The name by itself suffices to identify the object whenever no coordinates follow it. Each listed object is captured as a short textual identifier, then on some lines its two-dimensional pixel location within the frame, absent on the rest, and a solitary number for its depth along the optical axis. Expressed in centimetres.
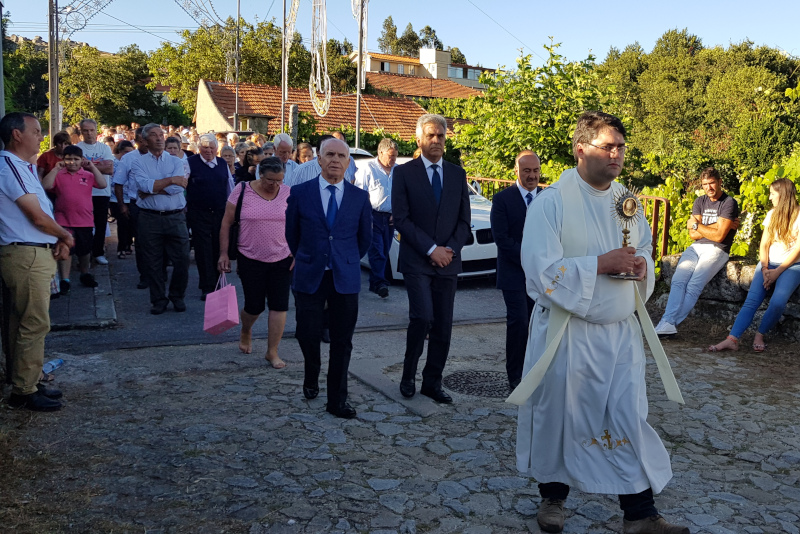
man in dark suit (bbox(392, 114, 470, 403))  600
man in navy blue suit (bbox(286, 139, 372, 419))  572
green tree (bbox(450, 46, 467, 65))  12275
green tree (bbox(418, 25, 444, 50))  13462
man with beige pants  541
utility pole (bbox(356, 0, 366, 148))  2186
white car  1112
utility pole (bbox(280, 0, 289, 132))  3087
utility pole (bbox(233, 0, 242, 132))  3812
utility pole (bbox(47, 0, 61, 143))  1966
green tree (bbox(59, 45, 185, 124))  6088
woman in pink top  702
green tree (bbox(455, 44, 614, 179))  1502
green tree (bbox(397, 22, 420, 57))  13325
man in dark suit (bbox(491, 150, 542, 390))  626
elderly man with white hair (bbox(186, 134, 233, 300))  977
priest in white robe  382
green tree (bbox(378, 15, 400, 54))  13275
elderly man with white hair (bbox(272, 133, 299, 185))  1117
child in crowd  974
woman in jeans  786
